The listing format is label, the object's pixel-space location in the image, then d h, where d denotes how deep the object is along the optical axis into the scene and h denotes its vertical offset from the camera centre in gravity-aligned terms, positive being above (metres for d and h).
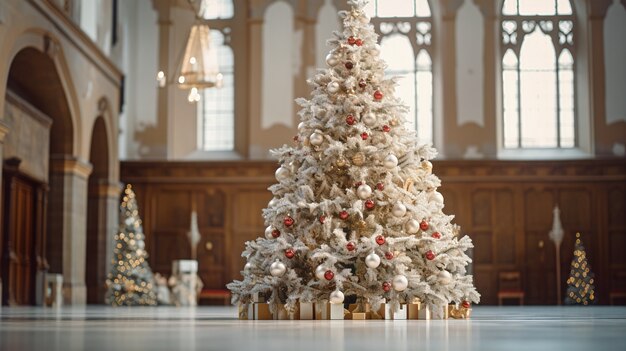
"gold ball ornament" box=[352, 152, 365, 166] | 10.18 +0.92
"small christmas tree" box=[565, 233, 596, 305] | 22.89 -0.44
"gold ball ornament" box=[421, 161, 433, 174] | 10.66 +0.89
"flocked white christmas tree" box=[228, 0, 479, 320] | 9.75 +0.44
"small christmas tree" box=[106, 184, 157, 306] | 21.09 -0.14
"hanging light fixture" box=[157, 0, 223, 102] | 15.63 +2.81
